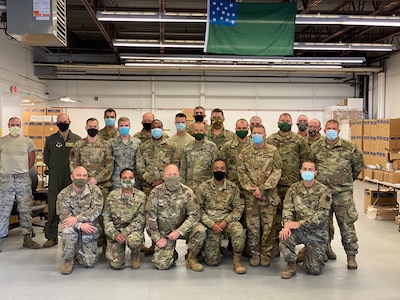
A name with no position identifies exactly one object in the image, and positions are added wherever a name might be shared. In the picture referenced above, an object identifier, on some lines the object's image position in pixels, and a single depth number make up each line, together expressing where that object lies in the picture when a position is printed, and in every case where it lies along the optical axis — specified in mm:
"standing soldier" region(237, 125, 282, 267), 4898
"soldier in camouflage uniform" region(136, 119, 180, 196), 5312
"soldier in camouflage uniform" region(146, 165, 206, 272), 4723
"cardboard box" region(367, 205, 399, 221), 7695
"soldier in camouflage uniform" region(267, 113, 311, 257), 5234
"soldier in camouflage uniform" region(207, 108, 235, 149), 5774
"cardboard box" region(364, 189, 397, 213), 7824
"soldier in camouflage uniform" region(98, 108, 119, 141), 5688
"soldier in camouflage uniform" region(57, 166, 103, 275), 4652
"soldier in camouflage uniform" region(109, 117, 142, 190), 5406
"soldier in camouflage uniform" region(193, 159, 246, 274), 4762
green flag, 6816
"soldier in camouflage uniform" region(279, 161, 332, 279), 4527
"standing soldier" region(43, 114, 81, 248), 5688
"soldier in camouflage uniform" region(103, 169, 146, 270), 4707
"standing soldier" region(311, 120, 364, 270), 4844
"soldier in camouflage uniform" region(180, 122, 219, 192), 5254
